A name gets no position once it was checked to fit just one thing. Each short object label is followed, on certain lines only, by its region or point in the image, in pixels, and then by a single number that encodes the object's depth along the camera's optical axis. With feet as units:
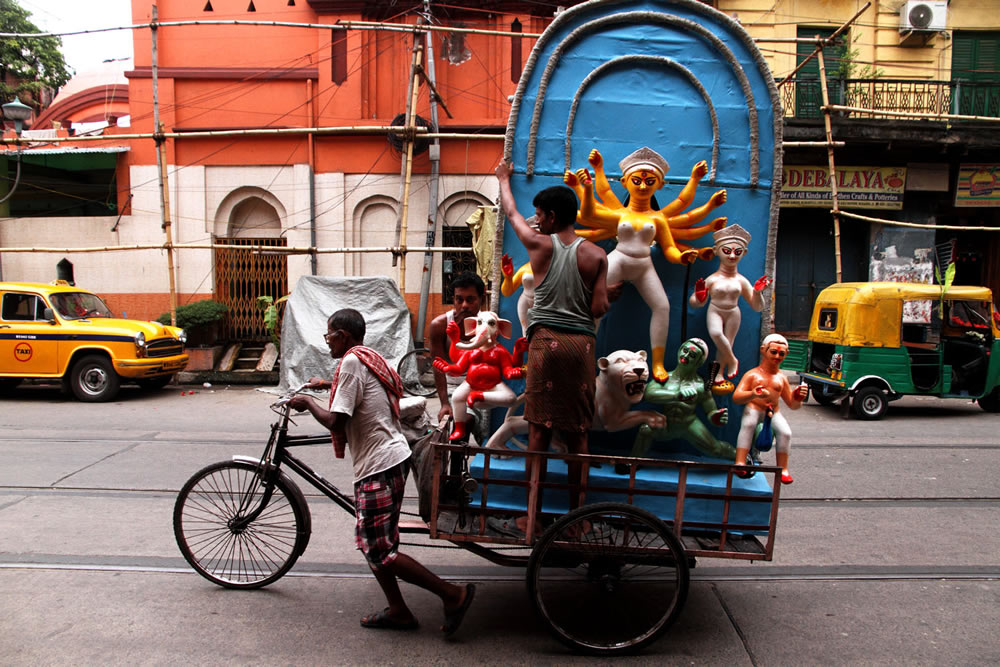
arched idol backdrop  13.26
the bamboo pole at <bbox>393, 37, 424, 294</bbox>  39.47
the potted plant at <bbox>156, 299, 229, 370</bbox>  44.86
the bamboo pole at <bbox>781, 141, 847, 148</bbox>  35.32
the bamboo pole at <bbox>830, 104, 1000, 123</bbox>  37.46
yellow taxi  36.01
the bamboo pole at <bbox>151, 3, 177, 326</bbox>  41.09
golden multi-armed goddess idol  12.39
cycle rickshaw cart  10.82
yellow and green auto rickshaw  31.86
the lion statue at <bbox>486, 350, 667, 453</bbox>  11.70
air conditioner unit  49.88
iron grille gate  49.65
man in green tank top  11.31
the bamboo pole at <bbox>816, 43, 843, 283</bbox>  37.99
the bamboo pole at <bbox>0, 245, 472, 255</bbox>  38.70
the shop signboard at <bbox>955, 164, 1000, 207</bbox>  50.80
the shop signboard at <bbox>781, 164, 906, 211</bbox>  50.62
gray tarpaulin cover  40.14
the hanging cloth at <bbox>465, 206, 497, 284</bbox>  36.17
